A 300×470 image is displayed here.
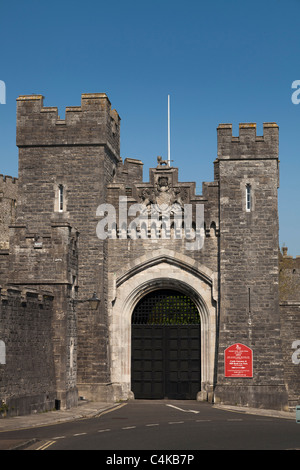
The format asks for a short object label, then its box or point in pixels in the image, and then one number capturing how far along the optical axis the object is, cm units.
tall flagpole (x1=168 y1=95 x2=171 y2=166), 3015
